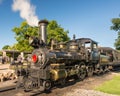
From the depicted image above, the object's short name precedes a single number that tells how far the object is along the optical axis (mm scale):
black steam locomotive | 9695
